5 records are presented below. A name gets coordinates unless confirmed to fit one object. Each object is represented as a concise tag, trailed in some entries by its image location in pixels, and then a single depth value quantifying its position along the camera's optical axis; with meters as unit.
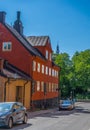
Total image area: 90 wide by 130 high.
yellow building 18.41
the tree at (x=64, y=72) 43.93
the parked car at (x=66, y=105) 24.38
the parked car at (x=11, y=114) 10.74
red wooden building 23.12
